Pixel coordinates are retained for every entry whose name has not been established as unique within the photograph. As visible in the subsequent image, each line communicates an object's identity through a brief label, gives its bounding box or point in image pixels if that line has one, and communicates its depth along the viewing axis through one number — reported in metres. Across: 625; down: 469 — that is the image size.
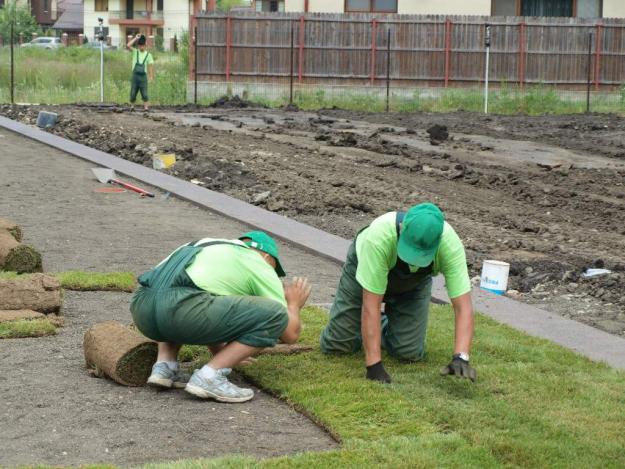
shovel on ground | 16.16
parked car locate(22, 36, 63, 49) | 96.34
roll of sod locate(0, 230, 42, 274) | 9.54
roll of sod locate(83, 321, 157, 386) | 6.81
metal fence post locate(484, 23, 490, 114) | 35.03
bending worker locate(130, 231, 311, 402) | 6.53
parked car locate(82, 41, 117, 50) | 91.06
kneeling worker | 6.55
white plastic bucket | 9.94
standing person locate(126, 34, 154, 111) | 32.69
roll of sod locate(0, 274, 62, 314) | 8.33
